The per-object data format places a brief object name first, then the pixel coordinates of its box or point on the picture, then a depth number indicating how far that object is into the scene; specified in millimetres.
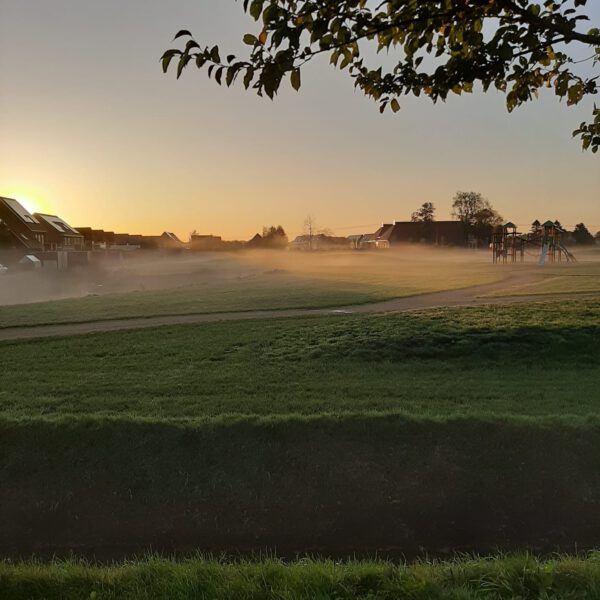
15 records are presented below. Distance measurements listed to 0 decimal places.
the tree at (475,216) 92250
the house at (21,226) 66162
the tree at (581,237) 86688
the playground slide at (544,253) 48391
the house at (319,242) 109000
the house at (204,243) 104812
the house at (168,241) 114625
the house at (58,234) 77312
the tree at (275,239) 103312
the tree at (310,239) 113288
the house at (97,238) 95538
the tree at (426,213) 98825
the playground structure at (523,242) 52281
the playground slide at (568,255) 53969
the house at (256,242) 103812
